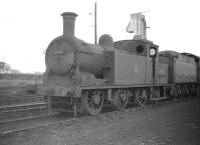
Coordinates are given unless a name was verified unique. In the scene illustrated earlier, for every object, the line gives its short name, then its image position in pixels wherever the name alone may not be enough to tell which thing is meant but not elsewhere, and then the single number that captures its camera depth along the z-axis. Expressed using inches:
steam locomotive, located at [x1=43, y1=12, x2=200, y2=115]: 338.3
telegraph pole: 886.1
